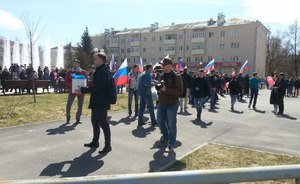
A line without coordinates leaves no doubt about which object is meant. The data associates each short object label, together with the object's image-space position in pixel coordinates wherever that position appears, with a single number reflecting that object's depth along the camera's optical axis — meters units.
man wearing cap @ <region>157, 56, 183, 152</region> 4.95
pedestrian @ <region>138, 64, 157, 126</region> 7.07
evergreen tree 48.65
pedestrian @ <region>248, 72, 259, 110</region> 12.23
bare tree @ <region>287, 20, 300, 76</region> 46.25
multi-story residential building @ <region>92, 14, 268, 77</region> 50.71
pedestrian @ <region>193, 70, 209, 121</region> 8.77
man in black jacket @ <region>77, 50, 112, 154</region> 4.76
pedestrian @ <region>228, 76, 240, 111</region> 11.37
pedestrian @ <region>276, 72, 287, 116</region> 10.76
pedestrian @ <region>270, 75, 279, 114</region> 11.13
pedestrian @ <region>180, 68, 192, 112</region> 10.29
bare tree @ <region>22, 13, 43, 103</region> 13.54
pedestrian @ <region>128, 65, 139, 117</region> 8.66
